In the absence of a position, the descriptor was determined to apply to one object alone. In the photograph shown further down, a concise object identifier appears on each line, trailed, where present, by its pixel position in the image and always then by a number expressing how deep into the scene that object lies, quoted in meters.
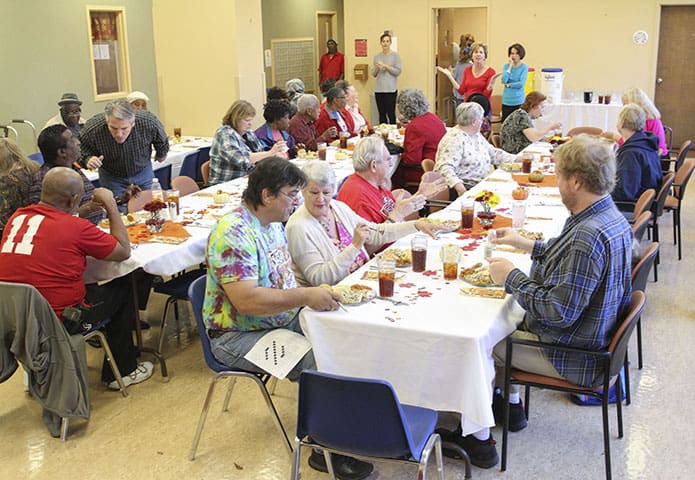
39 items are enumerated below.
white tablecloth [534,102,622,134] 9.86
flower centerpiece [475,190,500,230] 4.07
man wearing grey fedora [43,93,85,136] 6.44
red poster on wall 12.84
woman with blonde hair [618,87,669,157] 6.73
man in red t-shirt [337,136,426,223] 3.99
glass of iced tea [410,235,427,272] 3.29
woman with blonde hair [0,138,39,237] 4.01
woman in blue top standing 9.75
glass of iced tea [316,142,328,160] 6.38
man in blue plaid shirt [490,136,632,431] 2.71
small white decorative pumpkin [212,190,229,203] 4.81
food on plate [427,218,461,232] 3.96
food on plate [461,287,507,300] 3.00
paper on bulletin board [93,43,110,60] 8.75
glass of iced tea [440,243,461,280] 3.21
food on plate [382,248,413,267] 3.44
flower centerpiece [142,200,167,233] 4.18
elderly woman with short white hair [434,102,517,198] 5.51
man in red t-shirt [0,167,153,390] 3.45
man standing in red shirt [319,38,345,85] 12.70
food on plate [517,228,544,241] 3.73
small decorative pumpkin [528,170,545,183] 5.22
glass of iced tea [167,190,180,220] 4.42
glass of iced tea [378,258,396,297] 2.98
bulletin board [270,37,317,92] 12.16
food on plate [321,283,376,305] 2.94
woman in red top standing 10.05
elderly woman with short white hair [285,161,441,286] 3.27
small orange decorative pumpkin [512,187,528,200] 4.69
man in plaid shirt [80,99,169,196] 5.07
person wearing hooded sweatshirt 5.39
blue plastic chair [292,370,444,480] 2.23
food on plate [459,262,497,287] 3.12
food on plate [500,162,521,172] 5.72
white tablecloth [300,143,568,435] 2.69
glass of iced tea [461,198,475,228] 3.96
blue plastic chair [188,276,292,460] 3.00
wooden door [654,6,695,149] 10.84
